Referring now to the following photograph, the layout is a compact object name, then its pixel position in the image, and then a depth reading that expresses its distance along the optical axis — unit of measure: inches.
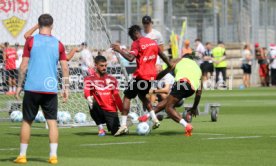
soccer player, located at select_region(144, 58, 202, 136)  722.6
